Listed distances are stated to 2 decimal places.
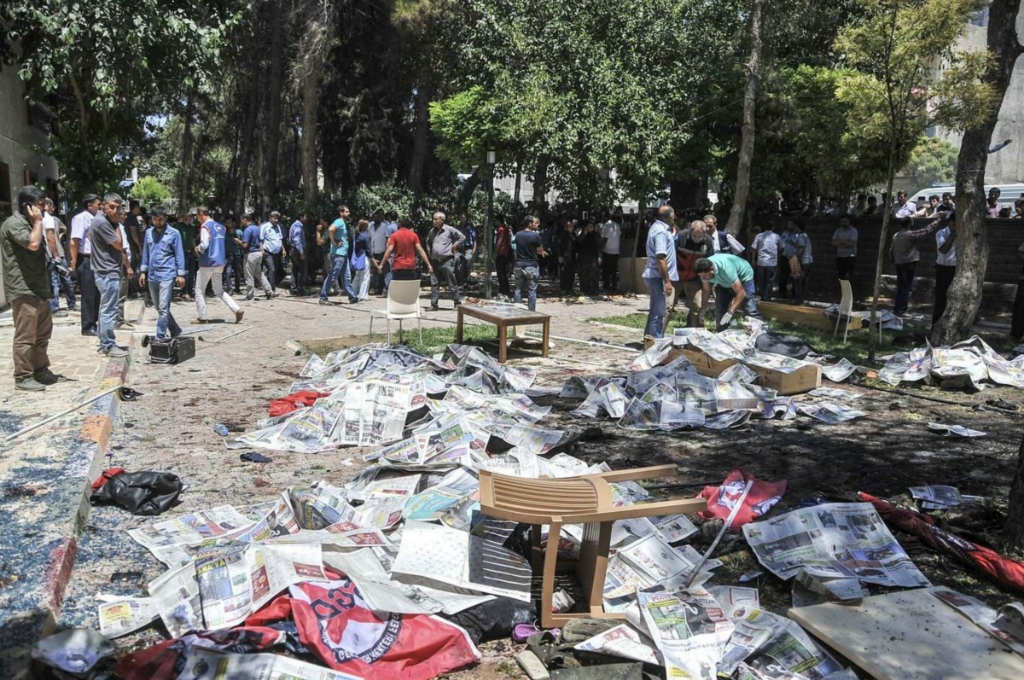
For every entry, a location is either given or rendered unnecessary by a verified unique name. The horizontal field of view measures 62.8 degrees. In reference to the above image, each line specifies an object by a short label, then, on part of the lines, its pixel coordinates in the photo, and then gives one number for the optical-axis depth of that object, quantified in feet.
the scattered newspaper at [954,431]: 22.17
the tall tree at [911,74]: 30.32
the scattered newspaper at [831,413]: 23.81
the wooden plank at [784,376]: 26.48
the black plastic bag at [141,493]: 15.85
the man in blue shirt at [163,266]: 33.01
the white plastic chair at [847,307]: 36.86
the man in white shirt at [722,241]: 36.85
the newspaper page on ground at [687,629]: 10.56
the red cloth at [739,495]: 15.40
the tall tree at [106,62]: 43.45
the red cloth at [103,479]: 16.42
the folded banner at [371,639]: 10.37
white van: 65.77
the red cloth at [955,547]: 12.95
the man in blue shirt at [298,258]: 58.59
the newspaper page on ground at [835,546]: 13.12
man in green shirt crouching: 32.19
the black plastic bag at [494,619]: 11.49
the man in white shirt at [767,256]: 50.47
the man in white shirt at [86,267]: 35.29
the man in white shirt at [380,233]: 55.72
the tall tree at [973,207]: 33.35
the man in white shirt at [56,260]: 36.83
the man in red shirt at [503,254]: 58.80
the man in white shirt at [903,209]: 59.25
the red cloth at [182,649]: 9.77
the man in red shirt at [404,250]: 40.52
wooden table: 31.17
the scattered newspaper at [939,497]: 16.35
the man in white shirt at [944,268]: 40.80
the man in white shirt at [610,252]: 60.85
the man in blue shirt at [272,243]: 55.47
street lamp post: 54.29
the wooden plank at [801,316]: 39.63
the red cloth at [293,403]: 23.24
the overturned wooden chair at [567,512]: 11.77
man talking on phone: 23.66
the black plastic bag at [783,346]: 29.91
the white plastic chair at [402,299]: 32.99
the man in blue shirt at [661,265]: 31.86
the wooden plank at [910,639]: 10.28
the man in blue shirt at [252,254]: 54.85
